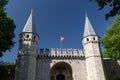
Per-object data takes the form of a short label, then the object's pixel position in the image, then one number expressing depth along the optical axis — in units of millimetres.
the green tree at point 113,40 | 19375
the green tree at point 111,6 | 10633
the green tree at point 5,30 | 16203
